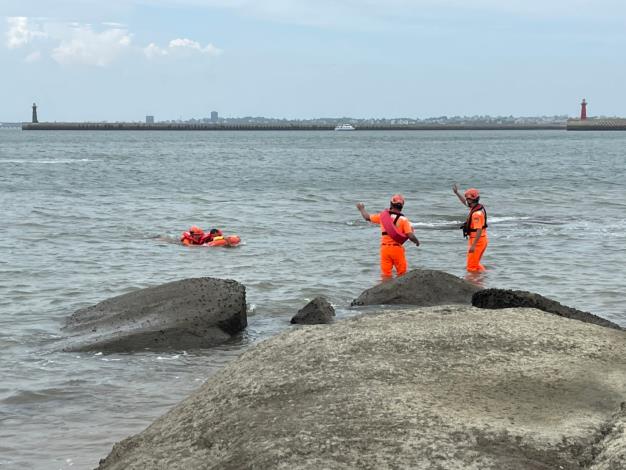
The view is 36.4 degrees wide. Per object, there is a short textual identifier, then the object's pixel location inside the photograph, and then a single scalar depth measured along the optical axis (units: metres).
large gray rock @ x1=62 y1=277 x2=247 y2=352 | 10.72
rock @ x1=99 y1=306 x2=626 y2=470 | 4.32
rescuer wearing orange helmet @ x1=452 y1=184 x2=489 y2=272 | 15.45
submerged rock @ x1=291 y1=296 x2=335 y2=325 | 11.78
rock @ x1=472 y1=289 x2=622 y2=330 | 9.13
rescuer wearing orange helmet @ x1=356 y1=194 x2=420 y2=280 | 14.62
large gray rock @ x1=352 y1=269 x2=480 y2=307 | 12.61
